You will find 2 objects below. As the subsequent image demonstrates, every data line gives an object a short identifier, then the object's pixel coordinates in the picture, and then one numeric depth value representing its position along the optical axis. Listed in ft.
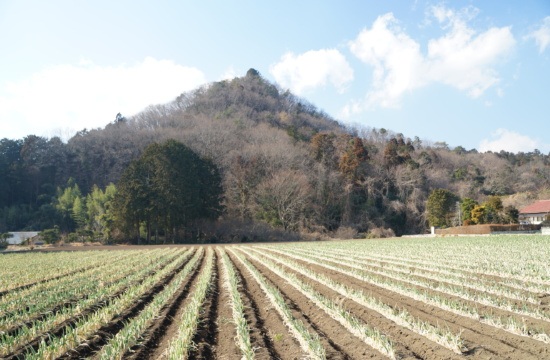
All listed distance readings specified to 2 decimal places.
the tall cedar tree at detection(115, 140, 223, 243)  128.16
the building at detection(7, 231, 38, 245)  135.65
